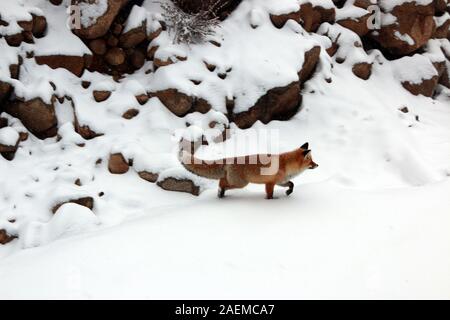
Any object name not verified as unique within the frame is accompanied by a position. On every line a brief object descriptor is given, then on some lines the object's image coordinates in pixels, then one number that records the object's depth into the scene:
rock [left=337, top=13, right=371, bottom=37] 9.60
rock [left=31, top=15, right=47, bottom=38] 6.90
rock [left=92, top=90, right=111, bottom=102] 6.93
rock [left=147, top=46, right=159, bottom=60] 7.43
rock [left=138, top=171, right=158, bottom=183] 5.83
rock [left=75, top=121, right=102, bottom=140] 6.47
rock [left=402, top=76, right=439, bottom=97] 9.77
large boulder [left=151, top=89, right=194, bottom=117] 6.90
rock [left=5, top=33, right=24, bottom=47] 6.57
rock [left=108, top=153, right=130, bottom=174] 5.91
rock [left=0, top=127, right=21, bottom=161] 5.81
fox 5.19
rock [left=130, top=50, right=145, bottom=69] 7.54
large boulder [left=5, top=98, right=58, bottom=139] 6.20
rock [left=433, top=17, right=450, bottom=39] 10.77
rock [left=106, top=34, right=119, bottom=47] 7.30
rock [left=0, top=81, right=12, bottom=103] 6.08
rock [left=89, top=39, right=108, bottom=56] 7.23
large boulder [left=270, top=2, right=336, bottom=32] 8.38
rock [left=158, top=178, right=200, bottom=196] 5.71
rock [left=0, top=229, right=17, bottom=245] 4.78
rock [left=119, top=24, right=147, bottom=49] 7.38
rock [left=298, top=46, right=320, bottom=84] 7.98
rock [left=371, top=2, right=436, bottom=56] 9.81
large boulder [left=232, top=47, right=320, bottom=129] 7.29
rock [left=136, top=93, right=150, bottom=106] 6.99
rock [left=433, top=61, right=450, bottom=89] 10.48
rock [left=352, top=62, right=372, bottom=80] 9.17
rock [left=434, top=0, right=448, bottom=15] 10.36
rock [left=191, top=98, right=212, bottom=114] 7.01
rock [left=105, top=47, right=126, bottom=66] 7.36
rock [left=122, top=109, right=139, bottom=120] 6.79
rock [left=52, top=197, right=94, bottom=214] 5.11
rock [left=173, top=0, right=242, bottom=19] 7.97
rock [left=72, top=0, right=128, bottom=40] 7.09
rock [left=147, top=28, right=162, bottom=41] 7.48
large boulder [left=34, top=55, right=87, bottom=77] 6.82
